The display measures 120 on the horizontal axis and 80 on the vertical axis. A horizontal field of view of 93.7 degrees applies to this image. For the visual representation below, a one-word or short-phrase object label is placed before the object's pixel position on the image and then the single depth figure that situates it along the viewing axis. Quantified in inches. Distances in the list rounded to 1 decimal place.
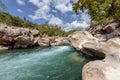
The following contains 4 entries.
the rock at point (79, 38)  307.6
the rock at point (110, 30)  317.2
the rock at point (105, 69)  104.9
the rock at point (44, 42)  593.9
